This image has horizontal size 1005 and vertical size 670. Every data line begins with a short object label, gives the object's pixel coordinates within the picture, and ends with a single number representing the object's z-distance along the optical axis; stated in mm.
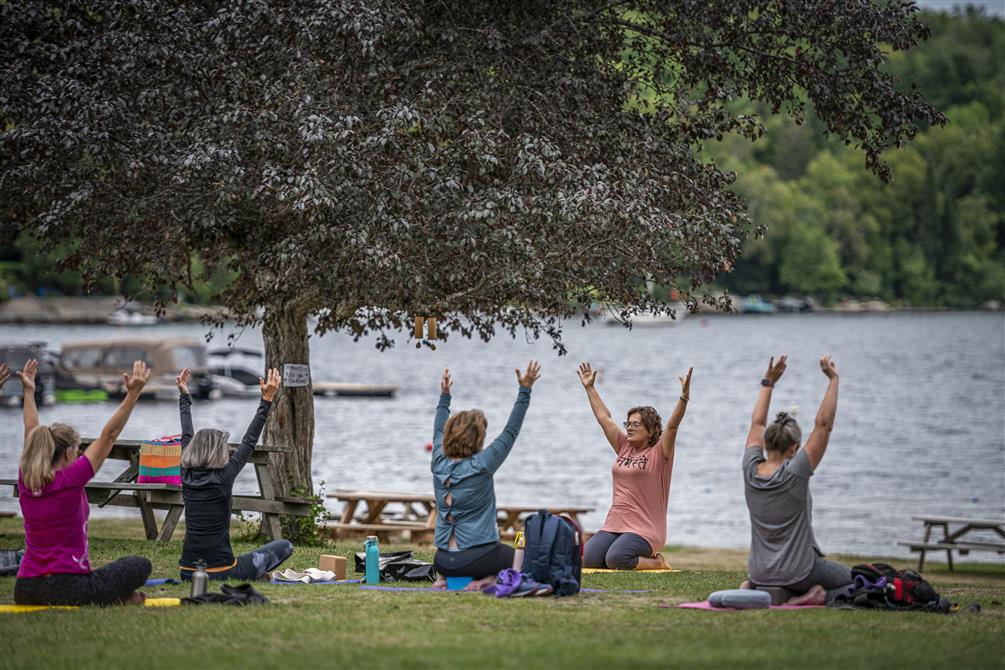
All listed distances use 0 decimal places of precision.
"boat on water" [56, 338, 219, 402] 62656
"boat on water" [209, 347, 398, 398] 65750
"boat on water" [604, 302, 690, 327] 179125
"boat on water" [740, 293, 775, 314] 183750
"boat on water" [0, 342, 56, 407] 55406
